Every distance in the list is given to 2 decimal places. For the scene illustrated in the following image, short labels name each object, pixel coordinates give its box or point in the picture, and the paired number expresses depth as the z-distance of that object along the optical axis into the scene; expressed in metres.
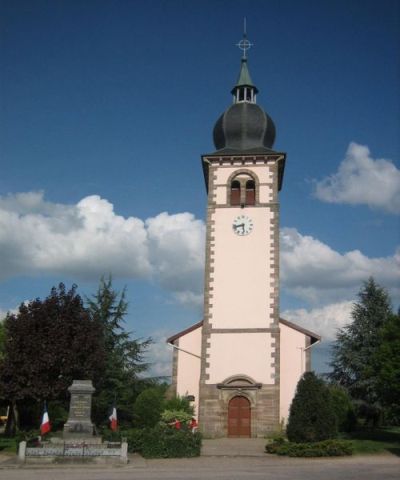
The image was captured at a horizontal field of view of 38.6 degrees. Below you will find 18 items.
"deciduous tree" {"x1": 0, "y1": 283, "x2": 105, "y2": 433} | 25.59
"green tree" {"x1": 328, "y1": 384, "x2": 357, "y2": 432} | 30.06
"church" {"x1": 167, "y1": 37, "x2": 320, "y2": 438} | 28.38
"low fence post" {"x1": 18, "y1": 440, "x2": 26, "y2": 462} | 18.56
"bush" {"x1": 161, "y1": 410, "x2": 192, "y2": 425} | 27.06
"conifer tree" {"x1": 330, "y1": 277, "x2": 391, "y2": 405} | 36.31
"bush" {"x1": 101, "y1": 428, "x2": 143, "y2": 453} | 21.56
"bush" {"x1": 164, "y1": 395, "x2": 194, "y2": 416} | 28.33
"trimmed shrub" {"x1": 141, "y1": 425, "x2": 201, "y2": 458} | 20.80
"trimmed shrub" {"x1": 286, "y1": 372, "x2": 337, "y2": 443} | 20.98
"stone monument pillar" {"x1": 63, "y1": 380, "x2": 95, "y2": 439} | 21.16
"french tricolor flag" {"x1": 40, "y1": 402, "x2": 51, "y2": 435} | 21.45
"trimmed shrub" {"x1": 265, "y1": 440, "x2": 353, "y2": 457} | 20.16
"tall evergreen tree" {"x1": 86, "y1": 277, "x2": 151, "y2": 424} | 30.94
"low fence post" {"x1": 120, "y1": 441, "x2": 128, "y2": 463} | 18.67
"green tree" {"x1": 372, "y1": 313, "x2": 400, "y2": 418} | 23.81
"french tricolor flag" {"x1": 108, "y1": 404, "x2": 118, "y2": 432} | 23.33
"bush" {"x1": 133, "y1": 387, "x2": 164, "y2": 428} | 26.83
